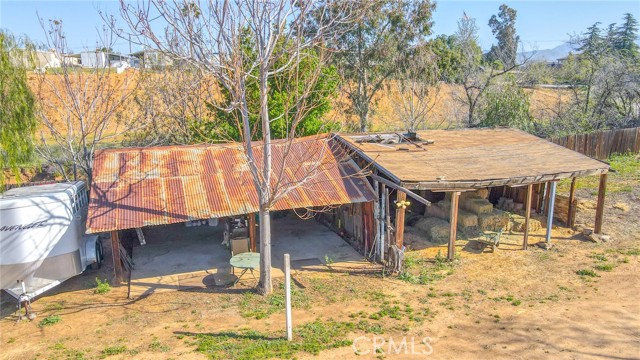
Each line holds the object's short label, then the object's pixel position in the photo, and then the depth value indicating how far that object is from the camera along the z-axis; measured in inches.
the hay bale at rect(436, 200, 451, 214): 690.8
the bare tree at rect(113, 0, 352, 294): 401.1
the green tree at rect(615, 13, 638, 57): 2365.5
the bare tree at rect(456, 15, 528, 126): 1251.2
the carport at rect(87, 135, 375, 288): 517.7
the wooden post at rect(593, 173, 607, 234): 622.8
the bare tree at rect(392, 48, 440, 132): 1212.0
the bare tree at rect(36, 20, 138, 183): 685.0
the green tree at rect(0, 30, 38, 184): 576.4
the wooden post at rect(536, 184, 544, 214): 740.0
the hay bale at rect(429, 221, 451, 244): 636.1
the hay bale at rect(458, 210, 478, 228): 667.4
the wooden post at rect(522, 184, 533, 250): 571.1
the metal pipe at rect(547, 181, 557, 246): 596.0
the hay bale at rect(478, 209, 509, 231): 663.1
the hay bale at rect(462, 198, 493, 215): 676.7
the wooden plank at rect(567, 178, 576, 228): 658.7
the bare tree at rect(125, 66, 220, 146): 930.7
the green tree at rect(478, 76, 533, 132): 1104.2
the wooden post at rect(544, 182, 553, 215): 721.8
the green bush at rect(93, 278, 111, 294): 499.8
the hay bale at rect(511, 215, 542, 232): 661.3
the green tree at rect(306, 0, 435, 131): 1195.9
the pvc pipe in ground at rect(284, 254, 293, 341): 381.7
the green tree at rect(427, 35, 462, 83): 1680.5
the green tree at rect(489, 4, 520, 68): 2789.6
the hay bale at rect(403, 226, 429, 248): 625.5
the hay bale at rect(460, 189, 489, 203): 711.7
